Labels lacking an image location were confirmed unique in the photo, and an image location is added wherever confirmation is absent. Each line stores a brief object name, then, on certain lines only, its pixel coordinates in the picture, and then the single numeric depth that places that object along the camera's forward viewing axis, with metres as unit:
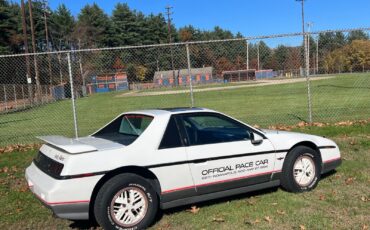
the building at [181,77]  19.08
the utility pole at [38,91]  34.49
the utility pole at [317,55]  14.06
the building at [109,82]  20.28
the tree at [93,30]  88.12
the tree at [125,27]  89.19
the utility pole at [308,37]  11.65
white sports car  4.83
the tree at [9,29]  70.00
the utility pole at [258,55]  13.82
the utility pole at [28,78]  32.51
